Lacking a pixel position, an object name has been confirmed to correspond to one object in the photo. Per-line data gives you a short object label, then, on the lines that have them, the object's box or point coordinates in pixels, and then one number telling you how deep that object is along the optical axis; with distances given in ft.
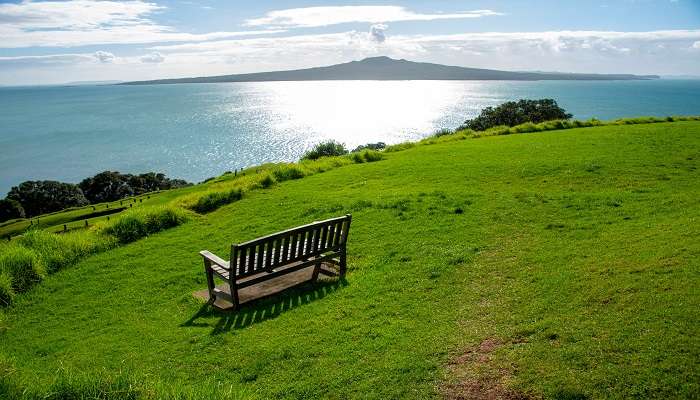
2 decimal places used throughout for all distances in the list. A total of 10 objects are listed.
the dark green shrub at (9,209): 231.30
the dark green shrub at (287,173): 73.05
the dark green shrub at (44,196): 251.80
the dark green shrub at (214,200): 59.98
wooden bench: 27.37
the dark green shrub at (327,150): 111.45
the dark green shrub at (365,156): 85.66
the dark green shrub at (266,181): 68.80
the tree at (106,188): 274.16
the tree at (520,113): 239.71
